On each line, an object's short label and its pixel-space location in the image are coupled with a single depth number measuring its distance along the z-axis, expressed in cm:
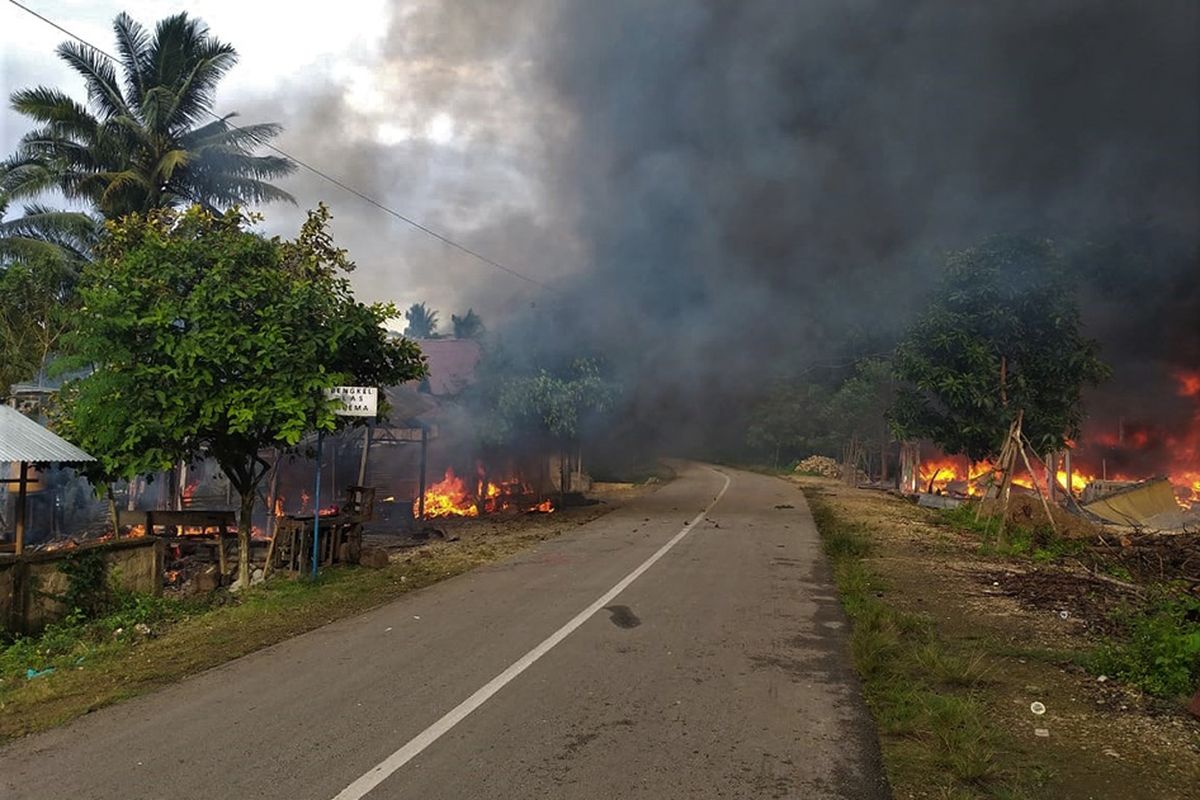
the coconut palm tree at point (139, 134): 1731
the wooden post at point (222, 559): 1002
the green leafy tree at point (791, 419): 4272
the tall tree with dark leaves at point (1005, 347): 1358
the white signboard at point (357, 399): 891
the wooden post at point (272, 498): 1655
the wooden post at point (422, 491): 1717
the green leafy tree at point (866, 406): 3219
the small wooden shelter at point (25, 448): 758
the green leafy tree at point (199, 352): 830
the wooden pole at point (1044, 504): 1227
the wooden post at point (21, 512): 845
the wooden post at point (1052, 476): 1562
